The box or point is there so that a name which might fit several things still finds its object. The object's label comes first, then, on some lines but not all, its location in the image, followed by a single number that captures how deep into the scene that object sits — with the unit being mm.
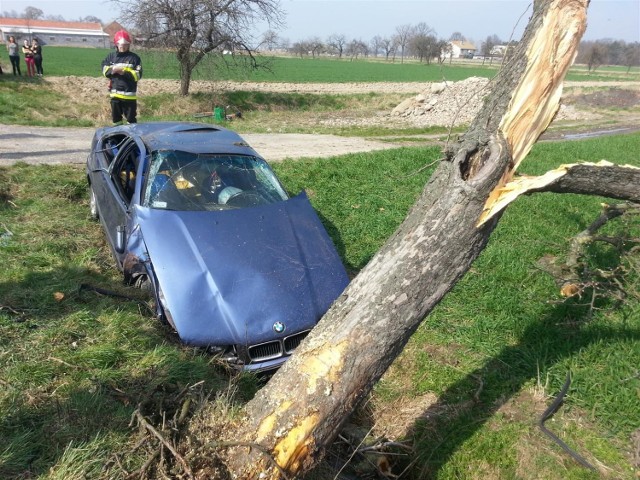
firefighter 8875
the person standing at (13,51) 18541
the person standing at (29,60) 19594
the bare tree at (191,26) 17625
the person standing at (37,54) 19781
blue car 3828
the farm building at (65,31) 84231
